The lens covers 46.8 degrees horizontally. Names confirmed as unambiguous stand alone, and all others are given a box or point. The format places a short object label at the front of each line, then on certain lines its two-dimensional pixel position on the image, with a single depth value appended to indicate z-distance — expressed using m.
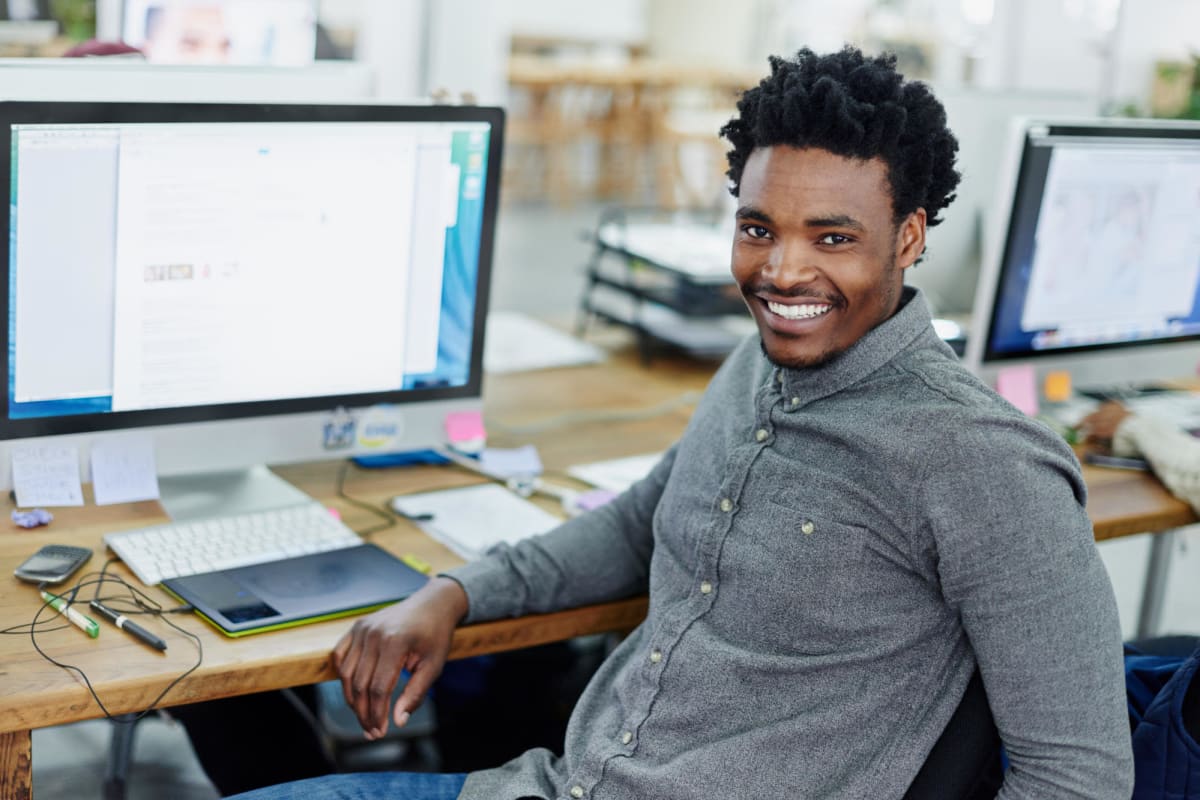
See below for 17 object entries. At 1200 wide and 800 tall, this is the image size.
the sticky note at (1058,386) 2.25
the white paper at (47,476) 1.58
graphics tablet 1.39
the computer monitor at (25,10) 5.44
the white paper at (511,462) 1.88
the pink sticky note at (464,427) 1.82
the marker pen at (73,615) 1.32
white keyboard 1.48
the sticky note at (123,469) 1.61
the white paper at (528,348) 2.47
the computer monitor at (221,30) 3.23
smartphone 1.42
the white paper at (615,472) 1.87
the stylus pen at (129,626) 1.31
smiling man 1.12
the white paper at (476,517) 1.63
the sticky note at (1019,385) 2.19
